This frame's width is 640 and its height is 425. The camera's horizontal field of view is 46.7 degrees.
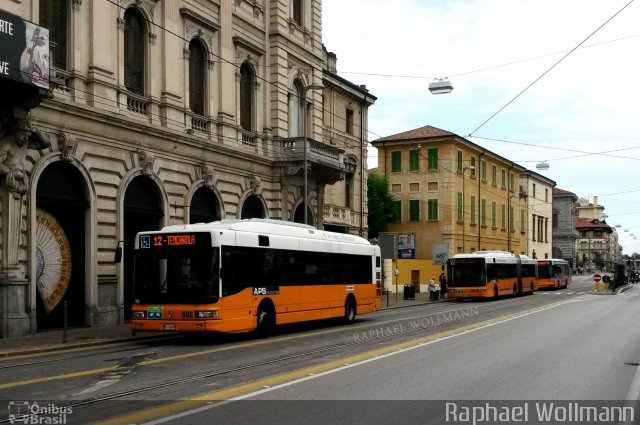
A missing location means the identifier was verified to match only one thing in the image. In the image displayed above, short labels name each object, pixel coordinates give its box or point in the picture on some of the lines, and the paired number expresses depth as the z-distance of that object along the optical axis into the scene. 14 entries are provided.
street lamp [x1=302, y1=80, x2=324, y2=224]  28.34
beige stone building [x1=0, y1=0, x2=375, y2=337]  19.80
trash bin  42.88
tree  61.44
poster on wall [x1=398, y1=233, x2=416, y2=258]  44.67
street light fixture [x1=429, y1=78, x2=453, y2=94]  27.11
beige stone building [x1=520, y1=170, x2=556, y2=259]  84.12
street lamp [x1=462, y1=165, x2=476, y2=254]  62.66
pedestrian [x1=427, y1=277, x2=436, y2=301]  42.41
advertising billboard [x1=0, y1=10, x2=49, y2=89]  17.61
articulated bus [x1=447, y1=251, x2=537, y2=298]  40.97
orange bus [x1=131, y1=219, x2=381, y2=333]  17.12
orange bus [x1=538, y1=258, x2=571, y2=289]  62.19
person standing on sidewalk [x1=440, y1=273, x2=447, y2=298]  45.84
